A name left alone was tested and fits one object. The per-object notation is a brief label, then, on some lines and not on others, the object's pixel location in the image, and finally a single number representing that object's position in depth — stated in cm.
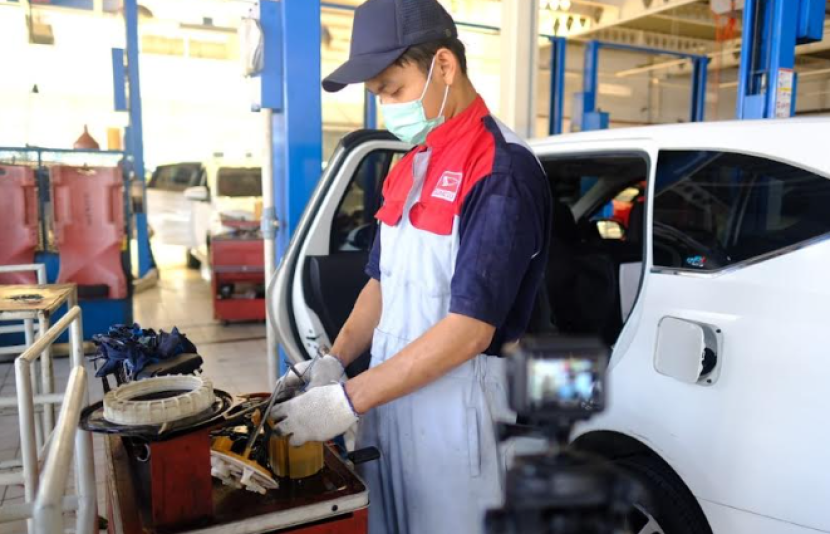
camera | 96
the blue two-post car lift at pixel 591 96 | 688
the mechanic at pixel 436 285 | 140
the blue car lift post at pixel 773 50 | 348
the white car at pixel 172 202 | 1049
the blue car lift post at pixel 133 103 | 784
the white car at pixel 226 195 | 802
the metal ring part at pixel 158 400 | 114
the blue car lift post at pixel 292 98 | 315
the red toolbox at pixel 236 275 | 700
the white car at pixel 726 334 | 160
